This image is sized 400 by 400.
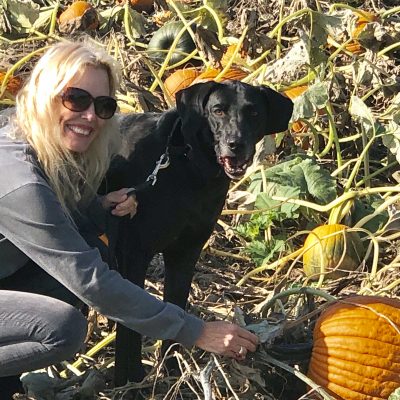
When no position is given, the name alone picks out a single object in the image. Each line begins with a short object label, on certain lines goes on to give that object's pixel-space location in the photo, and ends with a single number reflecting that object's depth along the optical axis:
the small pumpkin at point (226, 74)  5.32
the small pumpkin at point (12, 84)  5.56
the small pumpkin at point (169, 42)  6.19
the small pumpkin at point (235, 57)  5.26
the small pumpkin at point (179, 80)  5.54
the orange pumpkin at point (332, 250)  4.39
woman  2.74
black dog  3.38
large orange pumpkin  2.99
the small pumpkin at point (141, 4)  7.33
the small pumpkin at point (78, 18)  6.31
